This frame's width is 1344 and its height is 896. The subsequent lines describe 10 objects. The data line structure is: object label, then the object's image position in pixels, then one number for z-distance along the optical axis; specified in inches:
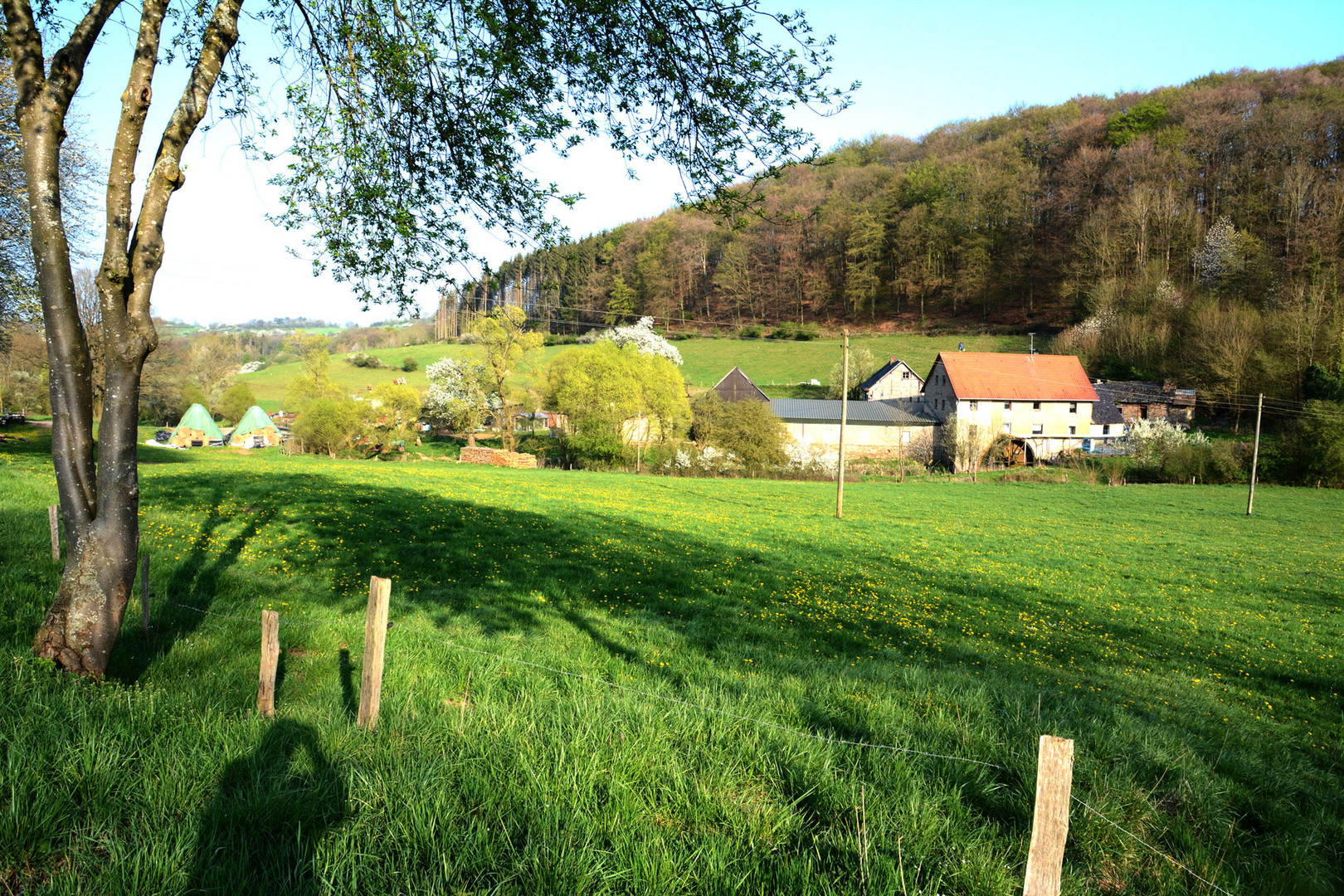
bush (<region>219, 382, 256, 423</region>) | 2930.6
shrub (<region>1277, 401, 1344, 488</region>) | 1615.4
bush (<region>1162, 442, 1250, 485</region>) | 1764.3
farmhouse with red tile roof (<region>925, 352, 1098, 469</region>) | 2488.9
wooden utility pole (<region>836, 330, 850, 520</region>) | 1042.7
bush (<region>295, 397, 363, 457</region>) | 1998.0
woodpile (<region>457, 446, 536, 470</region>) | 1861.5
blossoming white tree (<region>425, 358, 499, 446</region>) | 2112.5
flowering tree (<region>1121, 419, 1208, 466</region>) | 1865.2
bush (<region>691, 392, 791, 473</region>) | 1989.4
